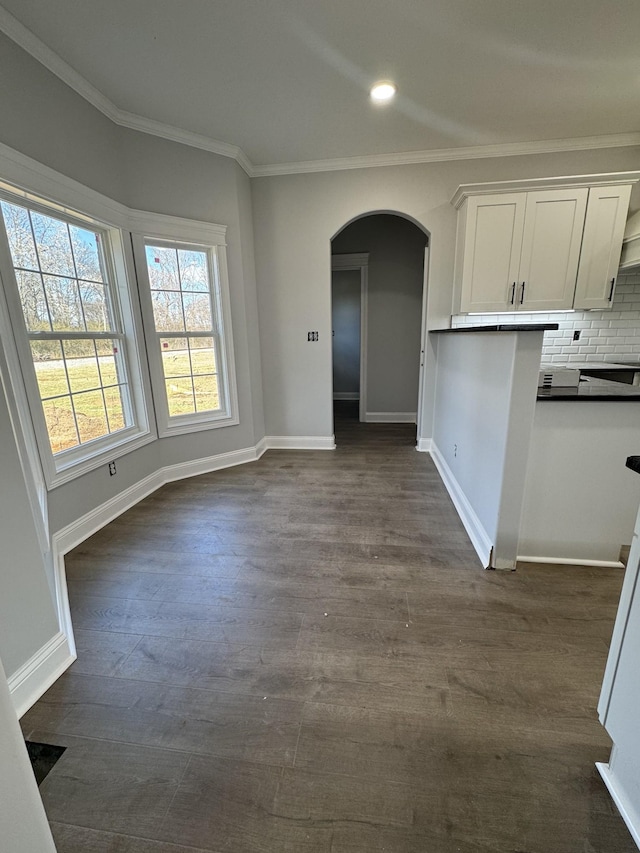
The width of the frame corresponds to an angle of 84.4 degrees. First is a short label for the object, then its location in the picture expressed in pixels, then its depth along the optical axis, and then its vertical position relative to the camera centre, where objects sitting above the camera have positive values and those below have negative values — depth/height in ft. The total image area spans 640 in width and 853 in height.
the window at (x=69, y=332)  6.56 +0.27
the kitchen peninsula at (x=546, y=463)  5.77 -2.16
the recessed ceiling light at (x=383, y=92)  7.79 +5.44
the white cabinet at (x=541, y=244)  9.60 +2.51
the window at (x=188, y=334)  9.84 +0.25
